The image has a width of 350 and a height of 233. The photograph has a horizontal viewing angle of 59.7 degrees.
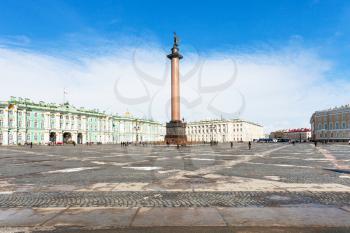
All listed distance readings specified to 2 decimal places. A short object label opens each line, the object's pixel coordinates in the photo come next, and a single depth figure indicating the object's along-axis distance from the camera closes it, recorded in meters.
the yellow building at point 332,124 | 119.44
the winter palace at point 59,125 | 95.12
